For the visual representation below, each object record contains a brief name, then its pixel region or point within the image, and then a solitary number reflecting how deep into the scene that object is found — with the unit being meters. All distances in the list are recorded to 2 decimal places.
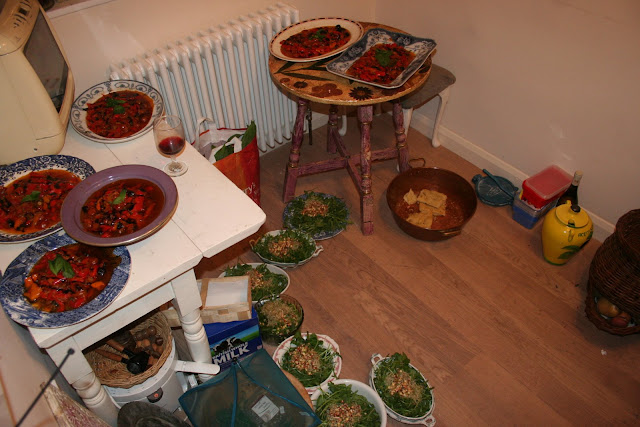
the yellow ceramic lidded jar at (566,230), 2.45
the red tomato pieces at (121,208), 1.41
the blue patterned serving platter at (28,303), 1.23
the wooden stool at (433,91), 2.86
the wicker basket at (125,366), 1.66
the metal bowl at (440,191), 2.65
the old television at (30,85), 1.42
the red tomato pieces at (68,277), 1.28
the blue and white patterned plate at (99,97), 1.74
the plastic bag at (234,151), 2.38
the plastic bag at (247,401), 1.57
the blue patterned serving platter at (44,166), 1.56
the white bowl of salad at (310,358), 2.03
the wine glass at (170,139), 1.63
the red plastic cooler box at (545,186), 2.71
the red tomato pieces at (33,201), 1.44
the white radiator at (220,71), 2.37
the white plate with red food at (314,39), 2.48
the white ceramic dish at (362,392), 1.89
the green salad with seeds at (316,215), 2.73
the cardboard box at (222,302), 1.89
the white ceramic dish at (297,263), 2.52
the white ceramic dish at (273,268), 2.45
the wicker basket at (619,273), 2.14
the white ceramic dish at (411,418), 1.96
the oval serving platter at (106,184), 1.35
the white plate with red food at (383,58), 2.35
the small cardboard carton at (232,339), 1.92
